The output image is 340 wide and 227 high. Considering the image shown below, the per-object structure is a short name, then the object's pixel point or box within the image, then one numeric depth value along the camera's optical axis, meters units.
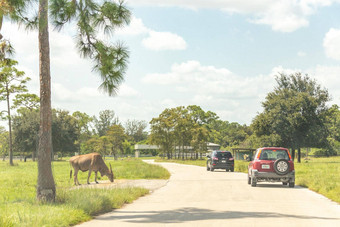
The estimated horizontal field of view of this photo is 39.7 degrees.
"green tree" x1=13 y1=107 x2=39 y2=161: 78.56
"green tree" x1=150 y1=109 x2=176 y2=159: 89.88
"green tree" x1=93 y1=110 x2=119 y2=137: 166.75
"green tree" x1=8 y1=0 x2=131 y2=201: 12.67
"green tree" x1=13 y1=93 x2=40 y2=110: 60.97
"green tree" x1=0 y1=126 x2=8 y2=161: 107.24
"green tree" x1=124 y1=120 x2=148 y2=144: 170.60
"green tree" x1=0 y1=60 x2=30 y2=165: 54.97
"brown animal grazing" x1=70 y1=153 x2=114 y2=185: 24.28
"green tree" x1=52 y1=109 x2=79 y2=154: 85.75
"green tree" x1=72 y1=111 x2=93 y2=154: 95.56
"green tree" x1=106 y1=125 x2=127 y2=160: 91.62
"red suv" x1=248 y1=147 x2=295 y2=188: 20.61
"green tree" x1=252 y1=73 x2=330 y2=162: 58.03
